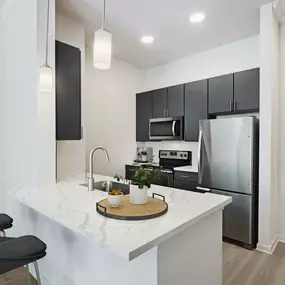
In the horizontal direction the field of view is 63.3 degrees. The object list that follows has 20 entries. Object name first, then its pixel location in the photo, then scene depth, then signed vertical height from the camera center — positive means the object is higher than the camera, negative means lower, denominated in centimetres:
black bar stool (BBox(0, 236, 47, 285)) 121 -60
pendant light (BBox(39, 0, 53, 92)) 206 +57
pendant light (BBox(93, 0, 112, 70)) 166 +69
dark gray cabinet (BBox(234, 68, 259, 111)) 308 +74
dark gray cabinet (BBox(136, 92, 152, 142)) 453 +57
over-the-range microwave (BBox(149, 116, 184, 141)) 401 +27
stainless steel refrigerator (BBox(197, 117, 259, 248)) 282 -33
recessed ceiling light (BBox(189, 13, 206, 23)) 284 +158
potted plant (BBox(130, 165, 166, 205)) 150 -25
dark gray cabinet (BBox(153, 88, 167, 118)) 427 +76
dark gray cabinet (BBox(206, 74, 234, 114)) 334 +75
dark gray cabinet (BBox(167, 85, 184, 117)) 401 +75
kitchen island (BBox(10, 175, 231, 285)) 116 -57
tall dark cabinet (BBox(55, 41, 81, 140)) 240 +54
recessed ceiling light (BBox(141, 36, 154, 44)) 347 +159
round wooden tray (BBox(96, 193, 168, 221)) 134 -42
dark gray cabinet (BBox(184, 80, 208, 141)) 368 +61
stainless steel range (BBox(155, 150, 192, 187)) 384 -32
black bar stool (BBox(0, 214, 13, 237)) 174 -61
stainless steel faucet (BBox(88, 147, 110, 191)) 208 -37
